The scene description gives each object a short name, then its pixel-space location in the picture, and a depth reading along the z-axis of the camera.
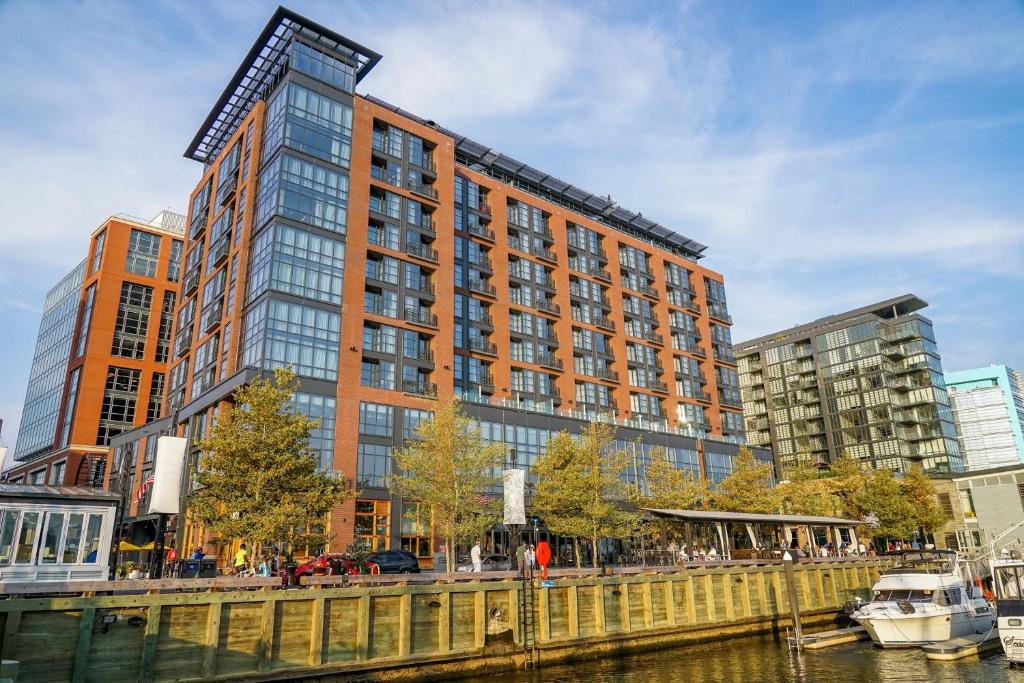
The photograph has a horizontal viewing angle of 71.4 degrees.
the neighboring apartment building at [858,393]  109.00
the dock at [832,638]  31.25
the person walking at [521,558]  27.02
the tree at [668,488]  57.05
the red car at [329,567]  26.84
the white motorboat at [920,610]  30.64
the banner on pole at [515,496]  28.59
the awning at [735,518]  36.50
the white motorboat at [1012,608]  26.25
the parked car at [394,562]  36.34
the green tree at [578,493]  44.09
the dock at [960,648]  28.00
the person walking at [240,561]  29.19
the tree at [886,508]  68.56
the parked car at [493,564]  42.94
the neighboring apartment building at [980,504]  85.31
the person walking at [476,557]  35.62
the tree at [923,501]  72.62
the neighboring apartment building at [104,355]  80.44
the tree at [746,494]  61.19
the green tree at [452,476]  41.59
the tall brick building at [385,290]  52.91
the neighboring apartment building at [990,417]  142.62
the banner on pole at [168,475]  25.08
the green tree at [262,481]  32.06
